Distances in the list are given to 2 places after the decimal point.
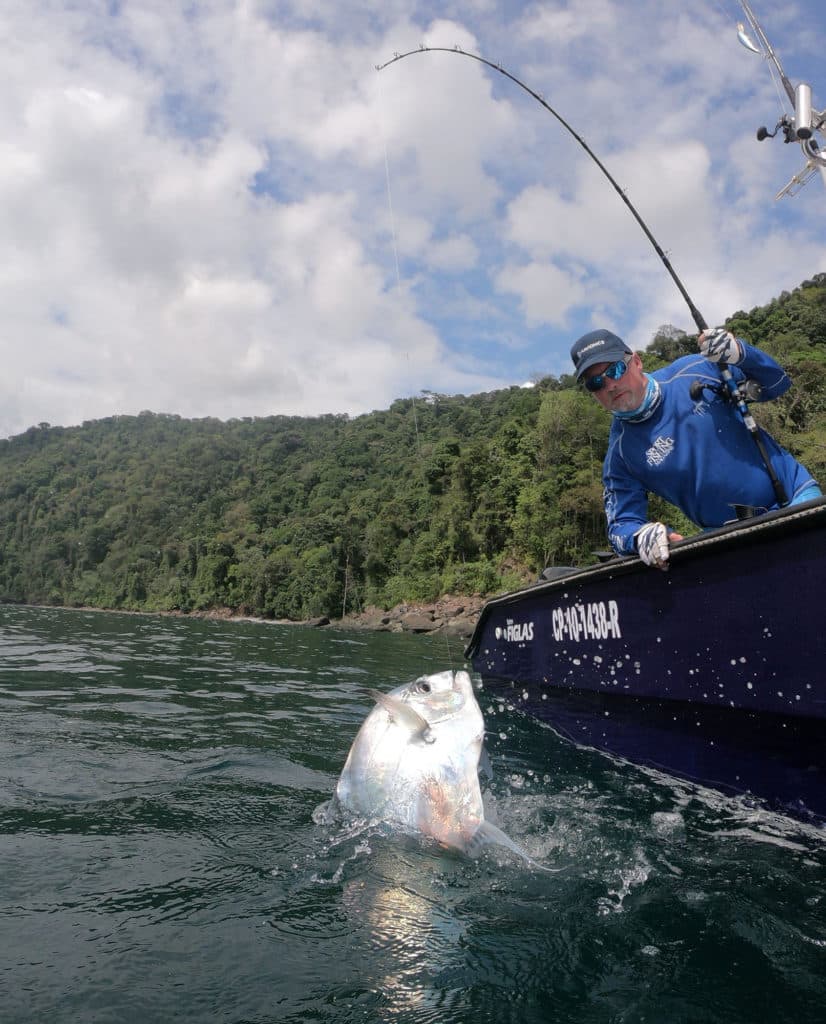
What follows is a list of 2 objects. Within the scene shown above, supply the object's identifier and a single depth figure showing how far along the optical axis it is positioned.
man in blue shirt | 4.03
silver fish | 2.59
